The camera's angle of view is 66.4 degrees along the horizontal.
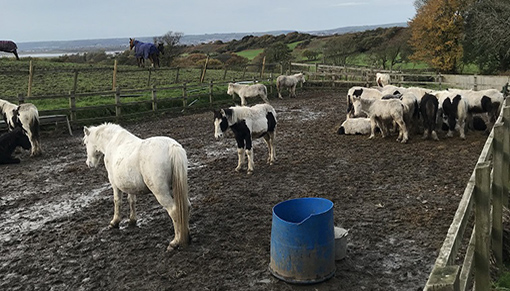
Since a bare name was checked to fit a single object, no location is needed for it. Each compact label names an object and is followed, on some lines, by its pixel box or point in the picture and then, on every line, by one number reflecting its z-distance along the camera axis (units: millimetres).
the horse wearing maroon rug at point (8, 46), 26141
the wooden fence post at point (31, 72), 14131
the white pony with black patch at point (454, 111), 10125
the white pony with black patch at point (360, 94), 12687
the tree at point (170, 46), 33975
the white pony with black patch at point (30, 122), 10656
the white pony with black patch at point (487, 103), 10086
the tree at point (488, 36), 23203
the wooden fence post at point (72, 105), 13661
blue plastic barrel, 4121
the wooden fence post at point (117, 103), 14727
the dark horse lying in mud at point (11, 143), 10037
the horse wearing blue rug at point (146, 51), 24031
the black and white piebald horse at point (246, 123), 8133
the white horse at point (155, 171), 4969
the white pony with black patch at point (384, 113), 10320
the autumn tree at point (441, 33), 27453
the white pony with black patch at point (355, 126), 11602
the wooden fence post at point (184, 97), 17272
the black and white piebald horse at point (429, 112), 10188
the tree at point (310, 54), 41369
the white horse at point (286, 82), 20641
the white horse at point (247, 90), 17844
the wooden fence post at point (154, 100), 16000
